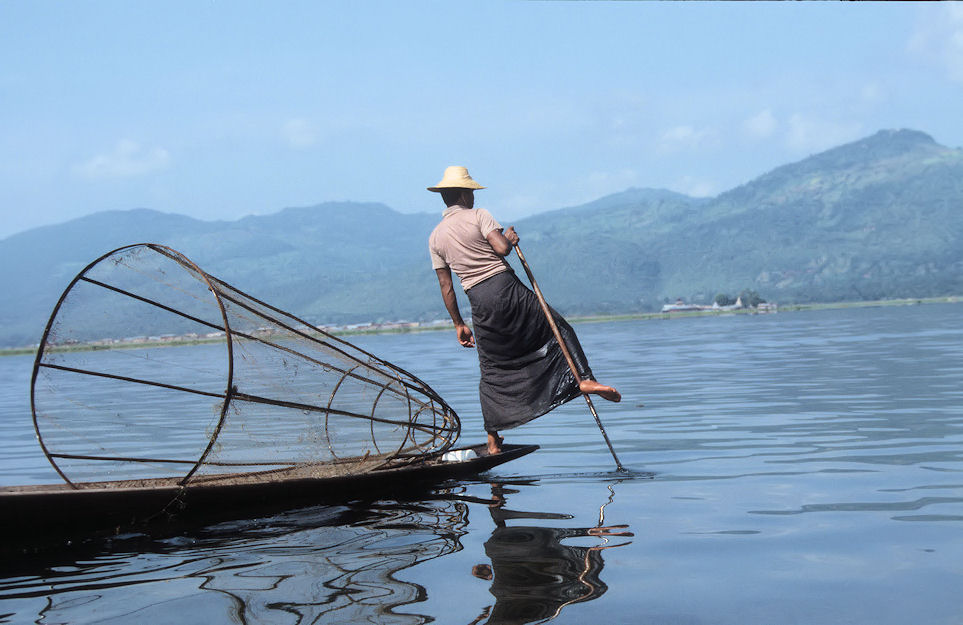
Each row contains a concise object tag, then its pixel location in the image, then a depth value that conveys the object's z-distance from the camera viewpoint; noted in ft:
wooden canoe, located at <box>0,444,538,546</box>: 21.58
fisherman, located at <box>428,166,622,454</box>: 28.84
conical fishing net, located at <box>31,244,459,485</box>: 24.95
